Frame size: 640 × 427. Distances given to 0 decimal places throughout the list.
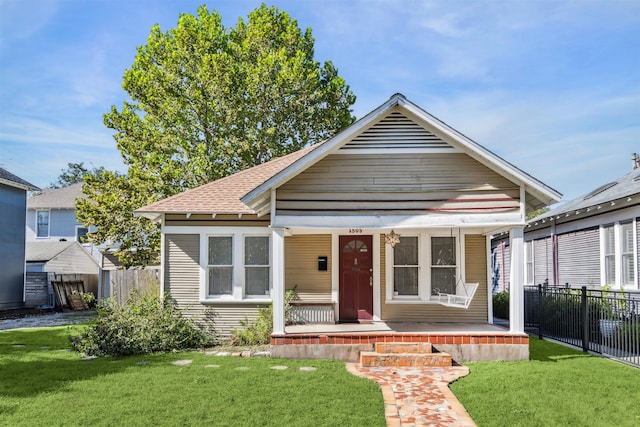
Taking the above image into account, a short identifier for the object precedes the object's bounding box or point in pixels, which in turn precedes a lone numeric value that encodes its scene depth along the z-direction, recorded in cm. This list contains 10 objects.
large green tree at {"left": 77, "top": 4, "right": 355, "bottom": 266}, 2197
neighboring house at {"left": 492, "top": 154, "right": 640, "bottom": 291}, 1384
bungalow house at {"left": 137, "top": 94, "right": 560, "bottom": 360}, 1067
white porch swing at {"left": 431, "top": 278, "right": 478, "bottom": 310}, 1176
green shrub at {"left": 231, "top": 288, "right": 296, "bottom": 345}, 1241
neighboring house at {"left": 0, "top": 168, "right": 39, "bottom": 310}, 2206
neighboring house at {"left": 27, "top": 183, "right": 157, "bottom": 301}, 2681
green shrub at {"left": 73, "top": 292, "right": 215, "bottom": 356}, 1141
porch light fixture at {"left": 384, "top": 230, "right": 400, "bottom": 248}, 1262
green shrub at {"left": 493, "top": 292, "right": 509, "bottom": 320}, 1893
